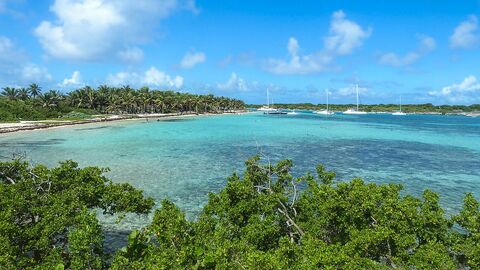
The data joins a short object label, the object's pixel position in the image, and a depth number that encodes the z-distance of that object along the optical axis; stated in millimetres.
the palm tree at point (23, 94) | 120812
